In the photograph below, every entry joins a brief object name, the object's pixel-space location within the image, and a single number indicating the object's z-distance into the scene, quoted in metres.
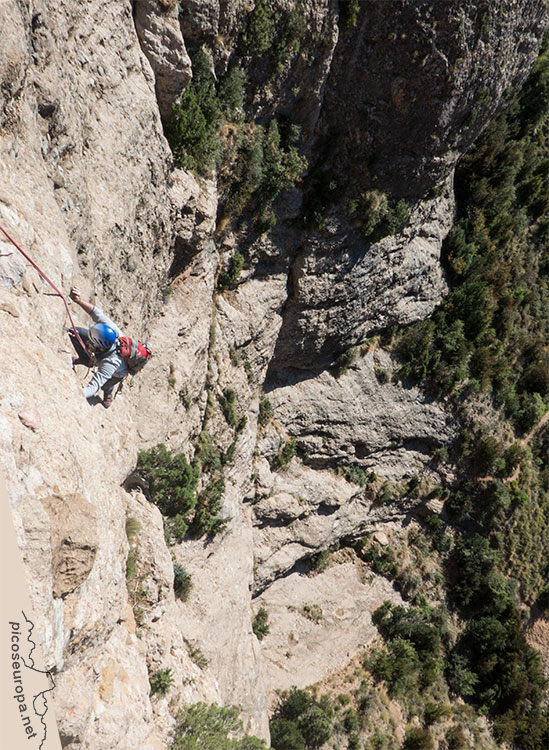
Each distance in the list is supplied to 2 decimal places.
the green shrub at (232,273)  15.38
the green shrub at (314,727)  19.34
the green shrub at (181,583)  13.00
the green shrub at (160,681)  8.27
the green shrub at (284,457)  21.41
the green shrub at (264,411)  20.48
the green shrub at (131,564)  8.64
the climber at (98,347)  7.31
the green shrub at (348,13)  13.40
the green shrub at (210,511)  14.19
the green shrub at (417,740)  21.81
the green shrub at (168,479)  11.05
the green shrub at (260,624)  20.64
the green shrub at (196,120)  10.94
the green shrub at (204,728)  8.03
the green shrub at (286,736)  18.38
